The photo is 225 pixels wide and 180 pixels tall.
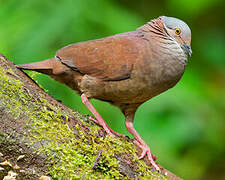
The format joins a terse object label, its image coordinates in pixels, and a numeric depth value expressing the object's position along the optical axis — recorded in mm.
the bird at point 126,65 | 6691
